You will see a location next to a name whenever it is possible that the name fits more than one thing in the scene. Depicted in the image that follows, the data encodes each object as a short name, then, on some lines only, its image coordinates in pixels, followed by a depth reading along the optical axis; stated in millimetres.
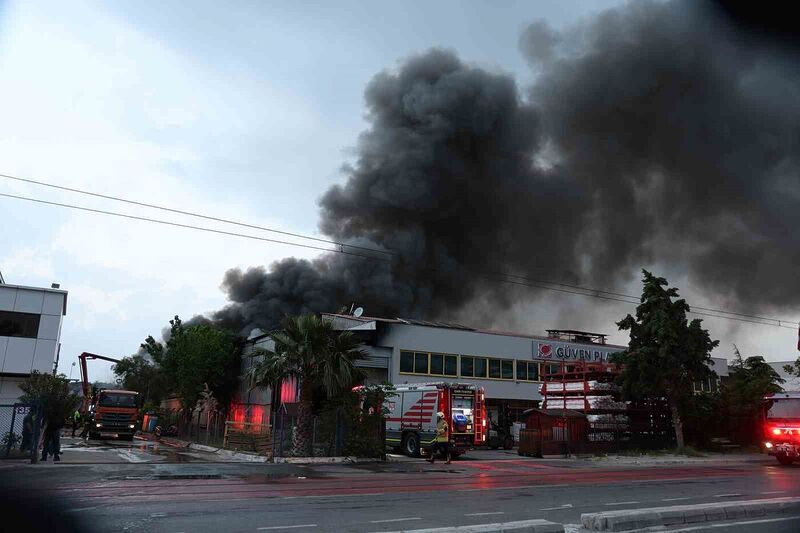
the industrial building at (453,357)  32219
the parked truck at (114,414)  30516
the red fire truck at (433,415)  23266
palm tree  20766
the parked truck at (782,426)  21609
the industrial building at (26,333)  33938
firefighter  20984
